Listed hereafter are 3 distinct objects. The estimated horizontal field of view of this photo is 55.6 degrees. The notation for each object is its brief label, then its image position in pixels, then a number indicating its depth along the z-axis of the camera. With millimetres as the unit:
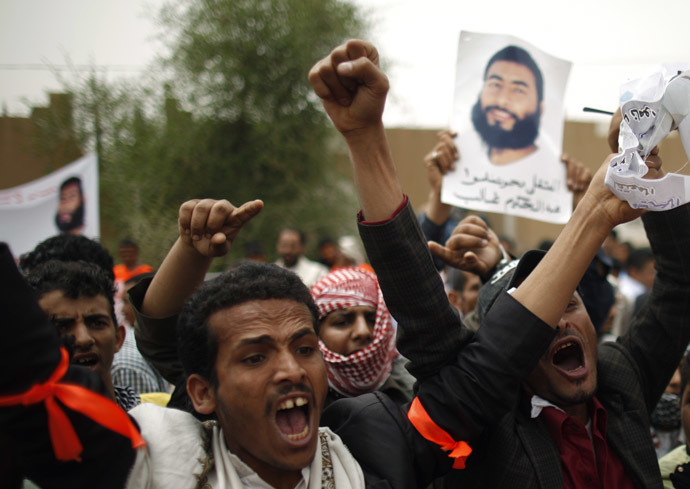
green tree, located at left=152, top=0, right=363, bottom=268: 14242
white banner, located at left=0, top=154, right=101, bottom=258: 5590
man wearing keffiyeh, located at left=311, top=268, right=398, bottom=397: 2848
